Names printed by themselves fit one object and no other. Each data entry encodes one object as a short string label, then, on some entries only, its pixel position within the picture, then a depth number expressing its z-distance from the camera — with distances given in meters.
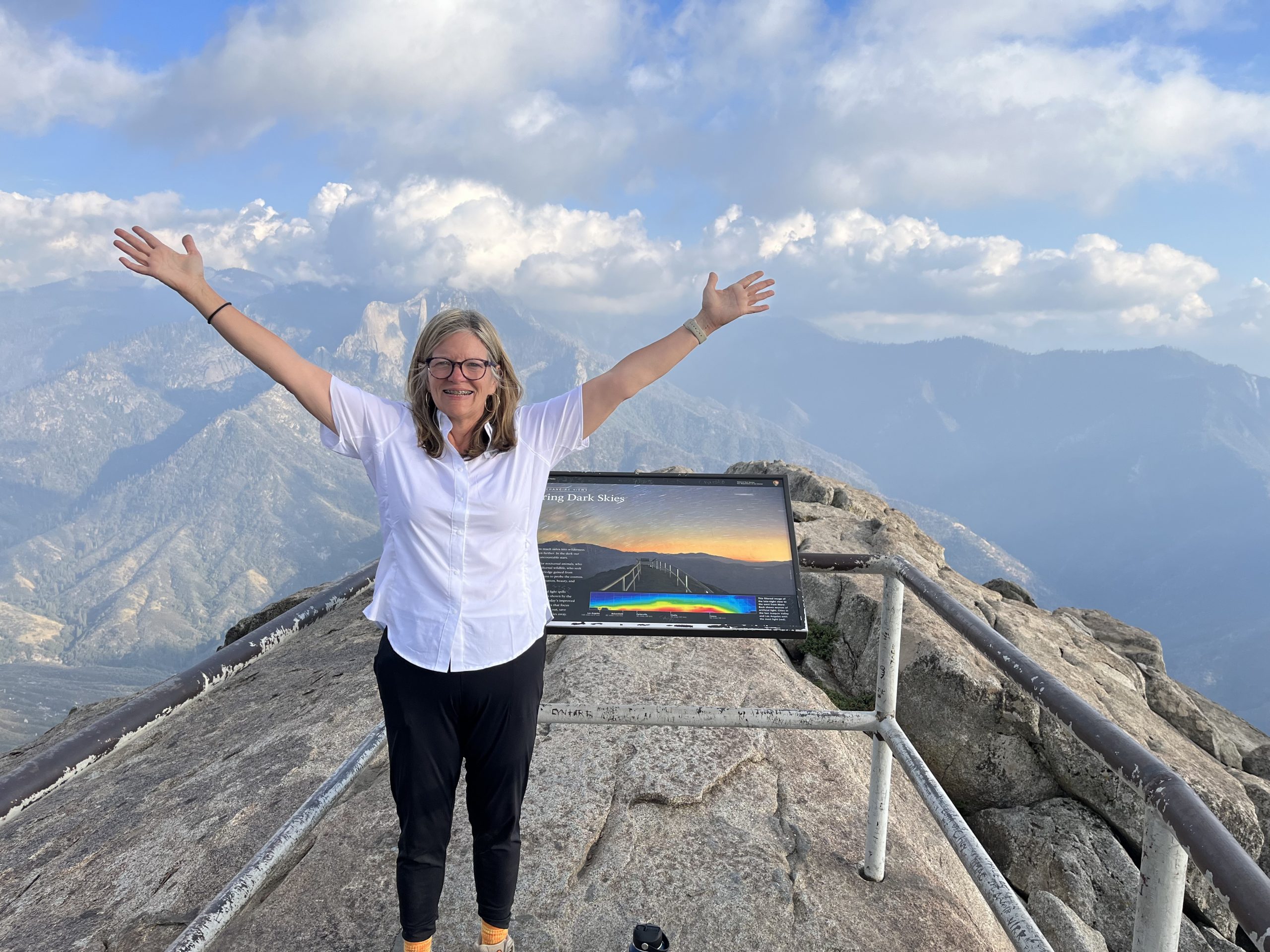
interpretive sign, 4.68
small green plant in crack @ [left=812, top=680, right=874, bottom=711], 8.34
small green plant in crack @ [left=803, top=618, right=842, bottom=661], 9.32
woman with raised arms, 3.04
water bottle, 3.19
